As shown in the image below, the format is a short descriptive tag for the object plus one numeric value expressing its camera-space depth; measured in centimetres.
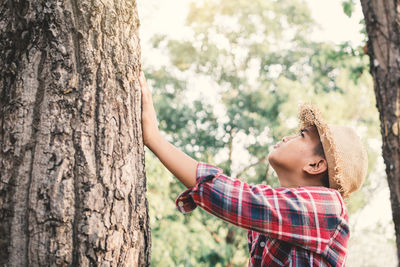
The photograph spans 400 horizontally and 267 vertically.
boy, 156
